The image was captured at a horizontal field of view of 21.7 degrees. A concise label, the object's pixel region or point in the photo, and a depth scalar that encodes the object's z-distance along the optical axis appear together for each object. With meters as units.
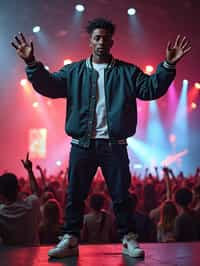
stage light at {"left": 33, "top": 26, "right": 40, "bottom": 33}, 11.88
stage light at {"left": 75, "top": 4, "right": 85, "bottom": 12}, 11.66
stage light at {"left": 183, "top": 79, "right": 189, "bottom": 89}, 13.76
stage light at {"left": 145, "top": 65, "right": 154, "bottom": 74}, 12.83
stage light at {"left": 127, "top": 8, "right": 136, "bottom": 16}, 11.78
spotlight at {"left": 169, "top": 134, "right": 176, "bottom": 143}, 15.24
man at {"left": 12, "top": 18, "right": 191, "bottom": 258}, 2.83
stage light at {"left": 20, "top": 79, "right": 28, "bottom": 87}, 13.23
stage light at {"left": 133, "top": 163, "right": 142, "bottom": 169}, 15.59
